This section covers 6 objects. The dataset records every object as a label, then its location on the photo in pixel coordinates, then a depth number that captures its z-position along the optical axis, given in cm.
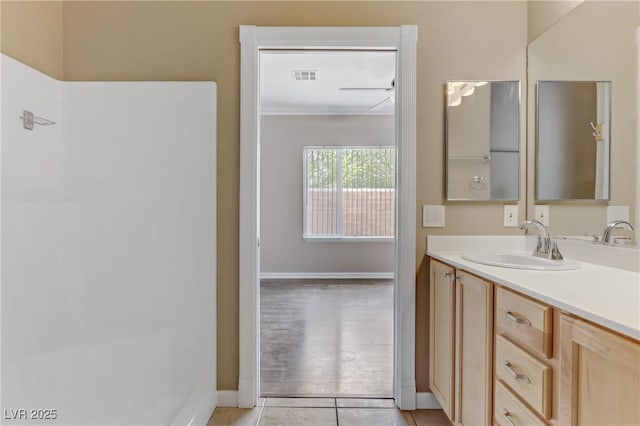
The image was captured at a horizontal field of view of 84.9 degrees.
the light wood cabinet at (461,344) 139
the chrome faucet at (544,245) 165
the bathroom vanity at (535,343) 84
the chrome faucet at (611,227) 145
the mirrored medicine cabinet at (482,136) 199
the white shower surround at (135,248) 194
